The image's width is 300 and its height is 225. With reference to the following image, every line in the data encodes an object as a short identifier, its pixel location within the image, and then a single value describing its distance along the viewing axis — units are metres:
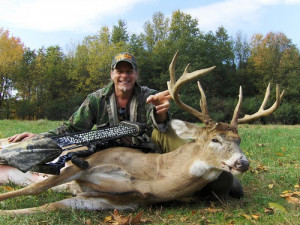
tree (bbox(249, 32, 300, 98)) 32.81
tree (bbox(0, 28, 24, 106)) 30.20
